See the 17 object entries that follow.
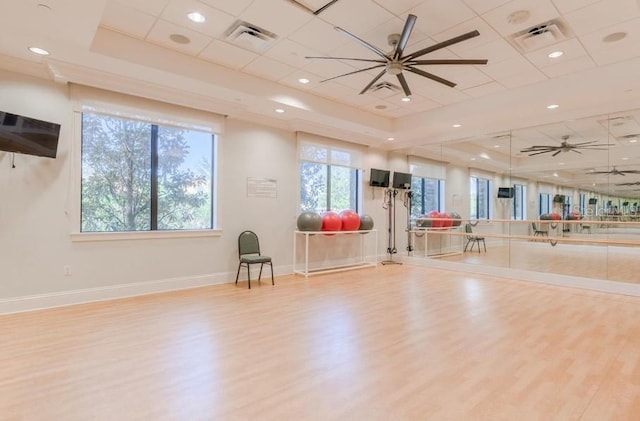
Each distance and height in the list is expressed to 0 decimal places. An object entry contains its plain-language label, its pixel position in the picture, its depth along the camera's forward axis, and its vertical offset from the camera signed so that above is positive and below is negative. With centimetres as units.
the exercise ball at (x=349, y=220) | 721 -14
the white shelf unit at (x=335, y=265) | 682 -89
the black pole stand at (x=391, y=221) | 871 -18
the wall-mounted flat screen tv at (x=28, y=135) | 395 +92
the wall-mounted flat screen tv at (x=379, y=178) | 820 +88
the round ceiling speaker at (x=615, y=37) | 397 +212
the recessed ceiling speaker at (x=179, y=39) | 420 +218
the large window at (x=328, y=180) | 733 +78
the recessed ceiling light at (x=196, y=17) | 373 +217
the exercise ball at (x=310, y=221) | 668 -15
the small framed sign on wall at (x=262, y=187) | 642 +50
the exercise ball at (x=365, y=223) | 759 -21
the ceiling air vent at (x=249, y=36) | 396 +216
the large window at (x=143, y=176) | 492 +57
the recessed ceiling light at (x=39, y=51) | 390 +187
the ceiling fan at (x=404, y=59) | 330 +173
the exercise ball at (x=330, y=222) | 693 -17
